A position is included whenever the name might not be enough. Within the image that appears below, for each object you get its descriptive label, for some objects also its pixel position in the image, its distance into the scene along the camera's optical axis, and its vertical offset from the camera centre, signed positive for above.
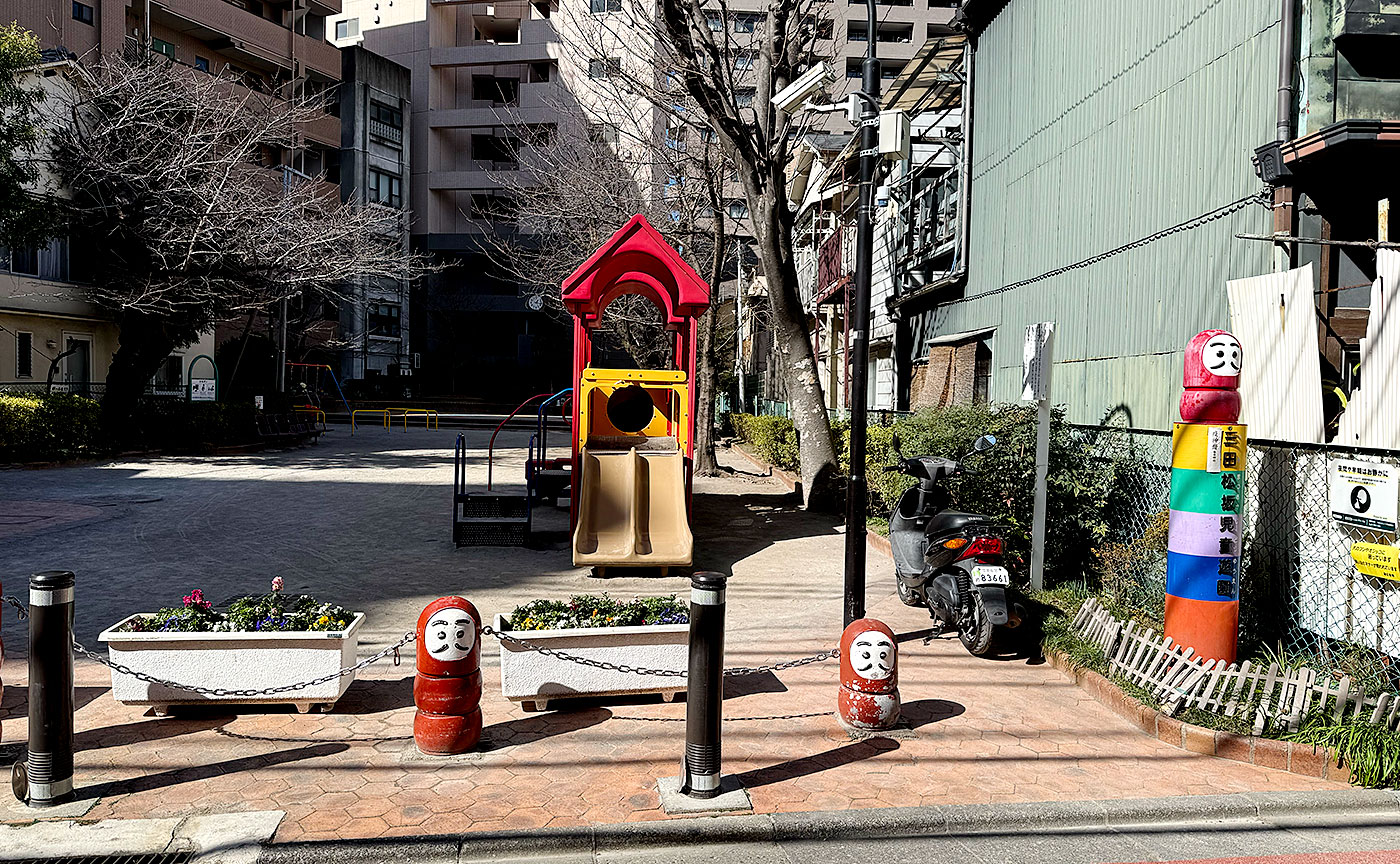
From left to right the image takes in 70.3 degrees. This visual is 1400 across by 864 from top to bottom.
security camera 8.57 +2.73
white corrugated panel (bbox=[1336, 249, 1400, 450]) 6.77 +0.32
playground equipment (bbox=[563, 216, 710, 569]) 10.34 -0.32
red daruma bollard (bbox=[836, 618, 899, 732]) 5.73 -1.59
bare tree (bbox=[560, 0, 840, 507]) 14.48 +4.19
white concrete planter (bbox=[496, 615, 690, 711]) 6.01 -1.63
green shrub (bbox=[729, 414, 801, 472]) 20.81 -0.90
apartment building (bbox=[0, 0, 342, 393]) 23.45 +11.20
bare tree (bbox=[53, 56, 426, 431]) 21.19 +3.83
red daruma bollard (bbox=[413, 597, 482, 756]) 5.22 -1.50
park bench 25.88 -1.01
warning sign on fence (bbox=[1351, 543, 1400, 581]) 5.50 -0.83
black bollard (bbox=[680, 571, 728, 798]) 4.82 -1.43
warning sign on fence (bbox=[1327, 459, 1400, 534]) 5.71 -0.49
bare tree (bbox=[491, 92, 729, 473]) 21.95 +4.98
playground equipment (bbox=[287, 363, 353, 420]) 33.47 +0.40
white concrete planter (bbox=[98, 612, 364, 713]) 5.72 -1.58
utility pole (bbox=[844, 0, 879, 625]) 7.68 +0.39
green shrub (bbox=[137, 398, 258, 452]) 23.47 -0.83
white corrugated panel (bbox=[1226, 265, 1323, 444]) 7.26 +0.42
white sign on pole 8.62 +0.37
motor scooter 7.19 -1.21
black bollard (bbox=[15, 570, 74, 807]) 4.55 -1.40
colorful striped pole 6.21 -0.84
